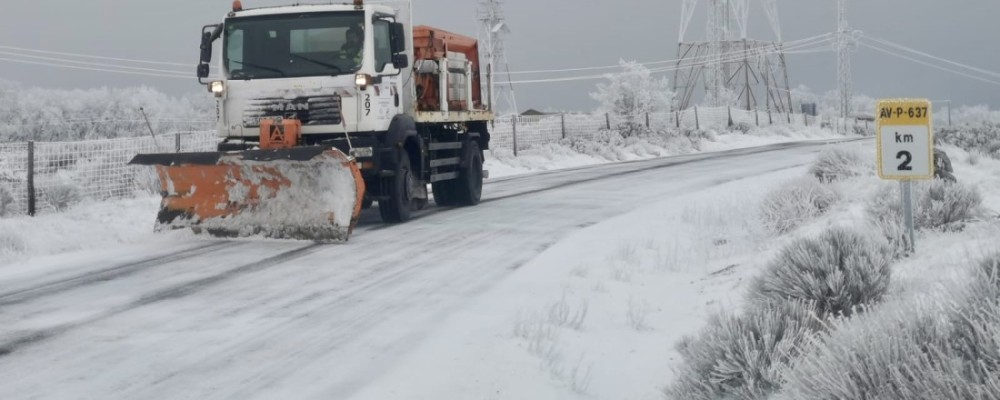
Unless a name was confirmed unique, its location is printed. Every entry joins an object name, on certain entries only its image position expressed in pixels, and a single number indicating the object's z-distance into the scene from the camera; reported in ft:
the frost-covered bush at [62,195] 54.75
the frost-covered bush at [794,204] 34.53
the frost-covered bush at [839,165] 47.09
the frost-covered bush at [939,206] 26.48
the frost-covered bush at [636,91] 231.50
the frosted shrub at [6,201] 53.81
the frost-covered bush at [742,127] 173.06
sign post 23.63
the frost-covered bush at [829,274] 17.81
